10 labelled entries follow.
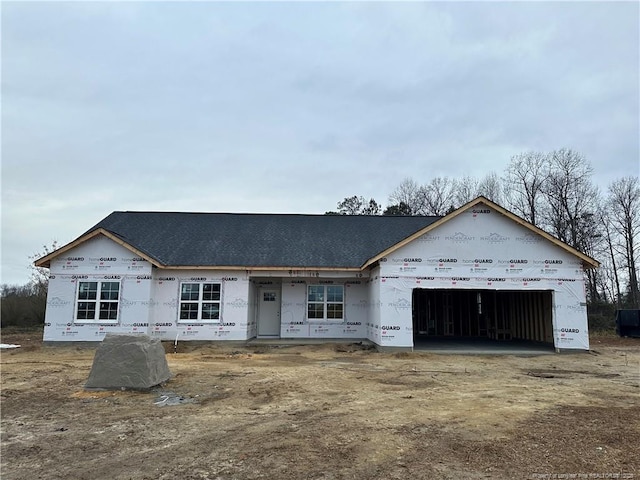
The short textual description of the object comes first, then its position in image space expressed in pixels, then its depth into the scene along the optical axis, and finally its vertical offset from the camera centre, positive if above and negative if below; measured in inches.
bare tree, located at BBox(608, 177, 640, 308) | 1331.2 +232.4
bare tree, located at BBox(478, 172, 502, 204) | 1673.2 +418.5
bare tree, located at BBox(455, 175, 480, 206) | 1701.6 +404.5
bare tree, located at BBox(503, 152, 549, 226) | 1493.6 +359.9
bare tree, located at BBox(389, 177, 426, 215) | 1800.4 +406.9
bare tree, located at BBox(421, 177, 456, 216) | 1740.9 +388.8
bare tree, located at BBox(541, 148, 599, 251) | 1359.5 +291.4
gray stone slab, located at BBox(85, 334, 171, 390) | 373.1 -50.6
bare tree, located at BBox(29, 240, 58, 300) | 1287.3 +56.0
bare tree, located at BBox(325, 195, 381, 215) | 1910.7 +405.6
